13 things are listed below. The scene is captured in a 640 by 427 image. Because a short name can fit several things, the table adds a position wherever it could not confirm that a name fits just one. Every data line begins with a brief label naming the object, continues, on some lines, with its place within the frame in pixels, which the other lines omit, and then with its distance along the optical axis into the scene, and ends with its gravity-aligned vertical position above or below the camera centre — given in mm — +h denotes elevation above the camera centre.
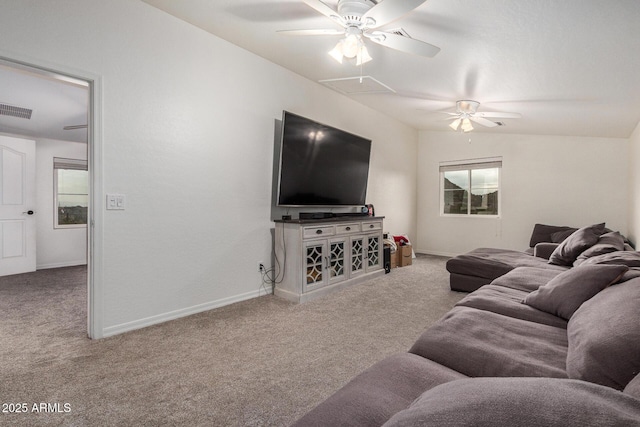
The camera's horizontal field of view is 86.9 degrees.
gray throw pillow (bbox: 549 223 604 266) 3304 -355
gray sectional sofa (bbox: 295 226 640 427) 517 -496
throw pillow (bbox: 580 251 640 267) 2107 -323
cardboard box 5465 -808
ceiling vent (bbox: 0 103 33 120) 4154 +1084
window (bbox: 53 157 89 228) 5742 +98
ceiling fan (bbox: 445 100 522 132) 4121 +1196
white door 4902 -138
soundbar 3802 -134
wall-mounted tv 3738 +484
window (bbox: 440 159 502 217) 6168 +372
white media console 3578 -596
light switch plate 2592 -17
